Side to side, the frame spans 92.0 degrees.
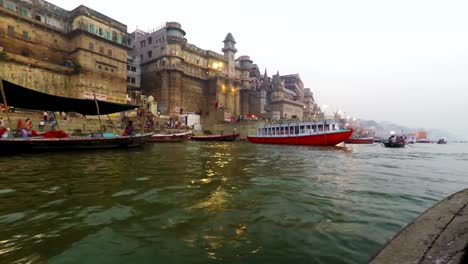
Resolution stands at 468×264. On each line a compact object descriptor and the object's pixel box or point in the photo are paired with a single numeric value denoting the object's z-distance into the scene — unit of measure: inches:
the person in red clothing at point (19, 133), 571.4
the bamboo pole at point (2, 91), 452.5
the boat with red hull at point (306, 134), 1136.1
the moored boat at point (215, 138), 1413.6
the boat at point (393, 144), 1391.4
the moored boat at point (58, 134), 508.4
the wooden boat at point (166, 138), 1183.3
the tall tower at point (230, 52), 2322.8
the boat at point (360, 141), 2188.7
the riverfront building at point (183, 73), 1872.5
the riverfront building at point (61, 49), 1243.8
